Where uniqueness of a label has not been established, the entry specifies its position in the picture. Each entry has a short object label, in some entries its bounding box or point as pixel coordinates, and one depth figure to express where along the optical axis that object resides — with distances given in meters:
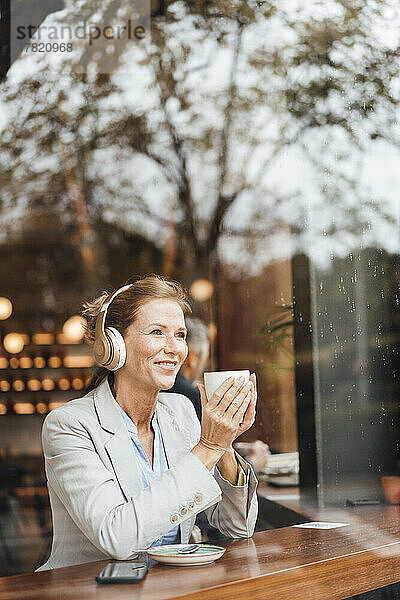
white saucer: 1.61
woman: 1.68
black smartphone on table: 1.49
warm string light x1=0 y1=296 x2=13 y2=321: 7.87
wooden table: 1.44
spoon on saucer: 1.67
